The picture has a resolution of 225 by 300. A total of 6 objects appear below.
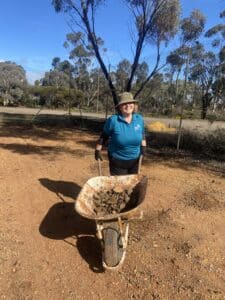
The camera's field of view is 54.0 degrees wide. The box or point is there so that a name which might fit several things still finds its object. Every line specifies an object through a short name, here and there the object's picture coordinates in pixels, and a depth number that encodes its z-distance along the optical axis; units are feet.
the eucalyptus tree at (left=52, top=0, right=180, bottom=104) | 29.74
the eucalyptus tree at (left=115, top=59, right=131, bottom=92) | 46.62
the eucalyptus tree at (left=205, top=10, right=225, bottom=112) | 56.38
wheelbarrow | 7.65
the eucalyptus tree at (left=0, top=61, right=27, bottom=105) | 93.71
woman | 8.74
